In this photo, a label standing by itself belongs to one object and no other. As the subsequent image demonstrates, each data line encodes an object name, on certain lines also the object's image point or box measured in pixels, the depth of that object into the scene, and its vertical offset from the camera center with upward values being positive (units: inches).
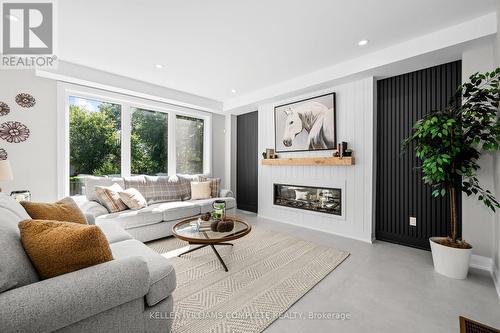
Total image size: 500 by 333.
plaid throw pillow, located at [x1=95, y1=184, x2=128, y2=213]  123.0 -18.0
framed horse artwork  146.1 +29.7
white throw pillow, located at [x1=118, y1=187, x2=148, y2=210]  129.6 -18.9
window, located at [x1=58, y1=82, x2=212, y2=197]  139.8 +22.5
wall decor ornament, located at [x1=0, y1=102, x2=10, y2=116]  116.2 +30.3
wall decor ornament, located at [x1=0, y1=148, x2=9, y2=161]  115.8 +6.6
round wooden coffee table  89.2 -28.9
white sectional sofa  118.3 -25.4
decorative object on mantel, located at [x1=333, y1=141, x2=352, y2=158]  135.8 +10.7
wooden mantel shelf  134.9 +3.9
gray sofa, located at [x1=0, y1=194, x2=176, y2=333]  36.0 -23.5
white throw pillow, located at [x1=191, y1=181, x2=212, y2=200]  169.5 -18.1
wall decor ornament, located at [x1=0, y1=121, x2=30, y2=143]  116.9 +18.8
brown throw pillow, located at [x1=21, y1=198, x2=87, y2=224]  66.6 -14.2
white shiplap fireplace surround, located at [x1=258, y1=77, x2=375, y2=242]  130.2 -3.9
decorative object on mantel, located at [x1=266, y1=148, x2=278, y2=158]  177.8 +10.9
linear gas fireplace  147.3 -22.6
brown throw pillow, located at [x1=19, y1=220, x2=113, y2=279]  43.0 -15.7
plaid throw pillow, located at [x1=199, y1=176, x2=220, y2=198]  175.9 -14.6
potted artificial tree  84.6 +6.8
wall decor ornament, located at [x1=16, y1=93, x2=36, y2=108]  121.1 +36.6
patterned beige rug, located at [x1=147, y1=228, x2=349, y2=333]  65.9 -43.8
